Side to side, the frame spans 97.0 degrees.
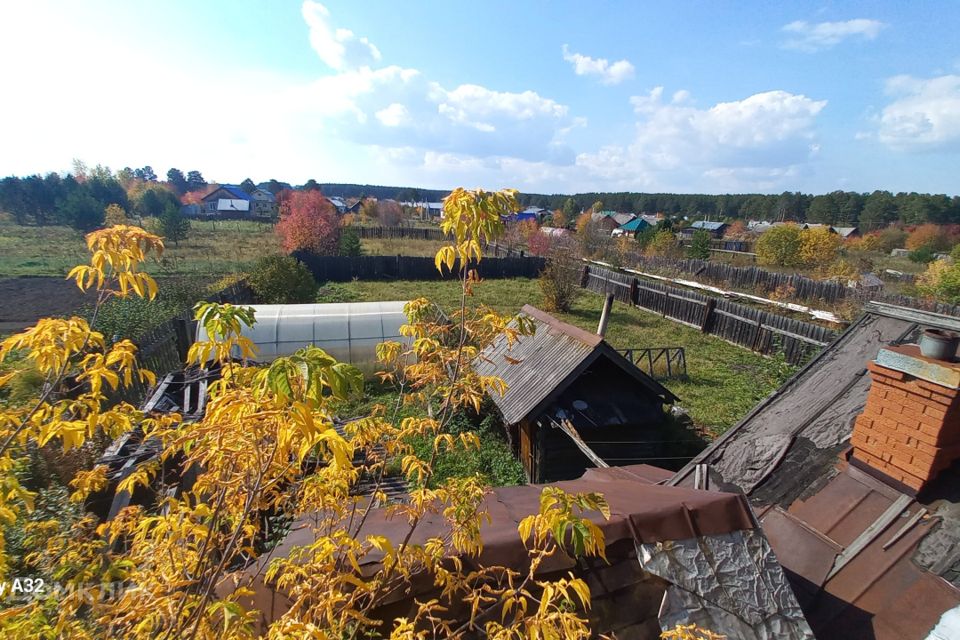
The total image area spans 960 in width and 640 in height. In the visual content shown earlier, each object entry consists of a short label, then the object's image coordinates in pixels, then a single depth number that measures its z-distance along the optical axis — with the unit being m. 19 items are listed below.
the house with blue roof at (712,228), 74.74
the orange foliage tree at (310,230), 29.59
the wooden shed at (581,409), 7.89
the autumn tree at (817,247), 32.00
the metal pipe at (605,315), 9.34
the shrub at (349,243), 30.57
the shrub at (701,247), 35.84
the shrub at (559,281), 20.77
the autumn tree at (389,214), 67.49
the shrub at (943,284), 19.62
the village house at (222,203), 74.94
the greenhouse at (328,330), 12.64
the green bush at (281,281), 18.58
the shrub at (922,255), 41.72
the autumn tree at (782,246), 33.53
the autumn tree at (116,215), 38.00
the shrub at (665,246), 35.34
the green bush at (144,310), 12.54
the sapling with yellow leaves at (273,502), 1.80
